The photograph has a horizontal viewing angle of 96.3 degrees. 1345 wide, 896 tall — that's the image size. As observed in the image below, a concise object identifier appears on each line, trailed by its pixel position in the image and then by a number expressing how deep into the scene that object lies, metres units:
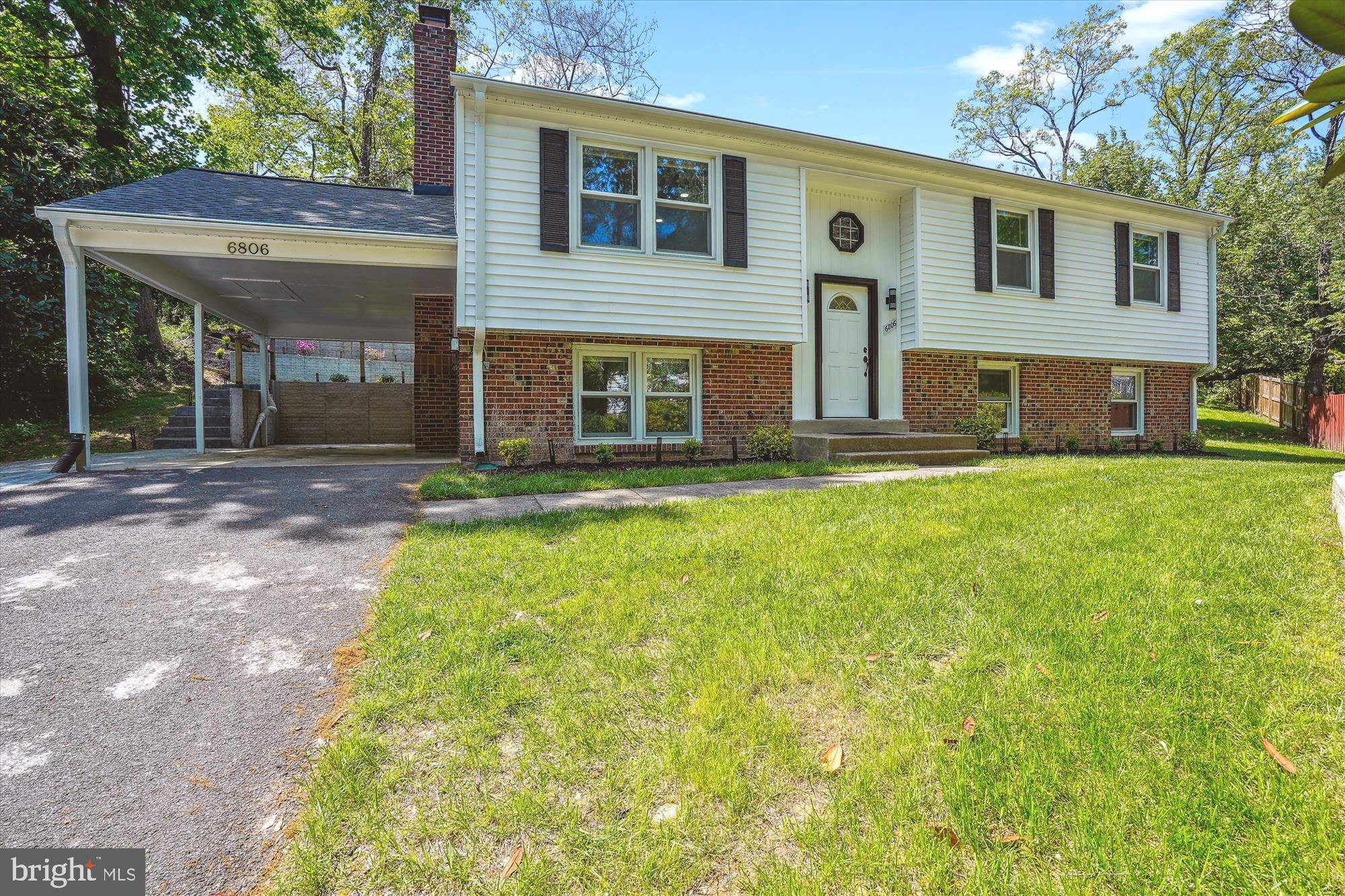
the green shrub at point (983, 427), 9.55
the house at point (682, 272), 7.15
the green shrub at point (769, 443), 8.19
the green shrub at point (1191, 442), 11.30
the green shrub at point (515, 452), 7.18
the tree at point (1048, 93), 21.27
